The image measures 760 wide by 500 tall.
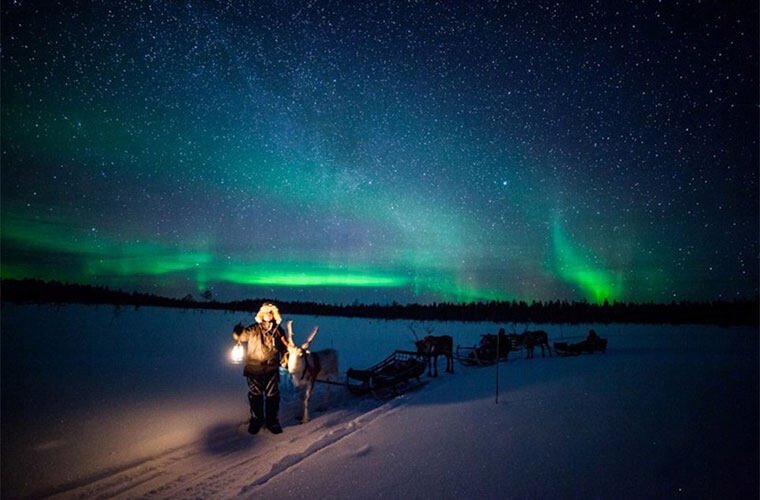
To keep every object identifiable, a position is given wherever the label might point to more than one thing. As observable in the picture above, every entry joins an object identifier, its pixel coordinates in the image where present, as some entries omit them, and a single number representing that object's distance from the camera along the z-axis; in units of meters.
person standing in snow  7.48
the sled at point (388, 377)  10.64
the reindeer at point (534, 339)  18.77
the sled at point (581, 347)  18.44
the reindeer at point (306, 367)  8.13
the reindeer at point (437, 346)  15.23
